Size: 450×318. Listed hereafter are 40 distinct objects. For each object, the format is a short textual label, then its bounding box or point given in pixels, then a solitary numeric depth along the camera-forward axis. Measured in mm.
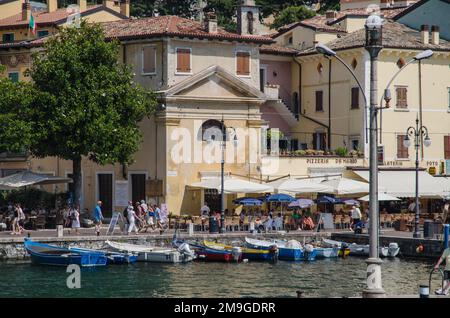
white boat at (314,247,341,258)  56781
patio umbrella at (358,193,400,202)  63156
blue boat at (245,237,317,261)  56062
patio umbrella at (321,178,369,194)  63938
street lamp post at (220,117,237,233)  58969
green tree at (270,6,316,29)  97438
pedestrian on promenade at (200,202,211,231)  63231
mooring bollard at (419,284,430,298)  31361
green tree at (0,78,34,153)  60344
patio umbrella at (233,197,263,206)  61875
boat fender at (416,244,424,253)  55719
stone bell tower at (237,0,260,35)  68625
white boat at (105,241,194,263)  53875
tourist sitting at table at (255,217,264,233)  60812
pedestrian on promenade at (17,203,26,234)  57312
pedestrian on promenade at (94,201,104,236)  56206
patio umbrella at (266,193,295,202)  62247
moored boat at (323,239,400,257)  56500
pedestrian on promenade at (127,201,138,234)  58031
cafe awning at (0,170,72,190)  60938
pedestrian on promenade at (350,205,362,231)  61969
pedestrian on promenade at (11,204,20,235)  57022
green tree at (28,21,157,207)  60750
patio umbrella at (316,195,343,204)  63219
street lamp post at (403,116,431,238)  57497
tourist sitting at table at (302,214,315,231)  62969
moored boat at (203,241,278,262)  55312
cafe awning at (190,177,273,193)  62281
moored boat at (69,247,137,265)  52812
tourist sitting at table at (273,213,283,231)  61906
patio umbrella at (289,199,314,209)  62250
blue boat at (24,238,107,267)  52034
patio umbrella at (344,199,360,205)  63875
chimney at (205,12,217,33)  66625
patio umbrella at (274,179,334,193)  63281
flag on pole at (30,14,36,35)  71062
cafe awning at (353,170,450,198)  68125
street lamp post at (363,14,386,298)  31484
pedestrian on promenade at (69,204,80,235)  58019
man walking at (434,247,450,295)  36244
